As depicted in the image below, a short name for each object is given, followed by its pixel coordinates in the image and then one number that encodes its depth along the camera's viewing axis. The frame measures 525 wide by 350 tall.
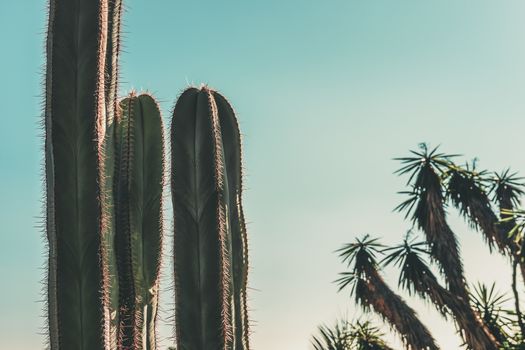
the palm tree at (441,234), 11.52
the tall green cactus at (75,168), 3.76
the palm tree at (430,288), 11.54
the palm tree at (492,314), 12.28
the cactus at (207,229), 4.39
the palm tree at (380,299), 12.12
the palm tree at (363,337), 13.50
